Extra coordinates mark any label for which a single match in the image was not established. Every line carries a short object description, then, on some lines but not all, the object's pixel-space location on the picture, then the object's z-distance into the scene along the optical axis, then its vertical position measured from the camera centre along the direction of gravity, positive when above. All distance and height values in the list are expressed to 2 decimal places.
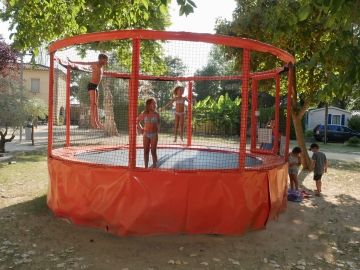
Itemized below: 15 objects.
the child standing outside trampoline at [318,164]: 8.97 -0.87
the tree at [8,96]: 14.85 +0.77
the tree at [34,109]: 17.19 +0.39
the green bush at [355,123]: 32.88 +0.18
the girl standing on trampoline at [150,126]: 6.83 -0.10
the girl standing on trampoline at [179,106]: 9.19 +0.34
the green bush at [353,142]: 27.99 -1.14
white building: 35.09 +0.57
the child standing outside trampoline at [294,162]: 8.50 -0.80
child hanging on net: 7.36 +0.64
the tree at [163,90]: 8.30 +0.70
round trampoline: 5.57 -0.66
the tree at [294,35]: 5.62 +2.27
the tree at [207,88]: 10.59 +0.87
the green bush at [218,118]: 10.29 +0.08
